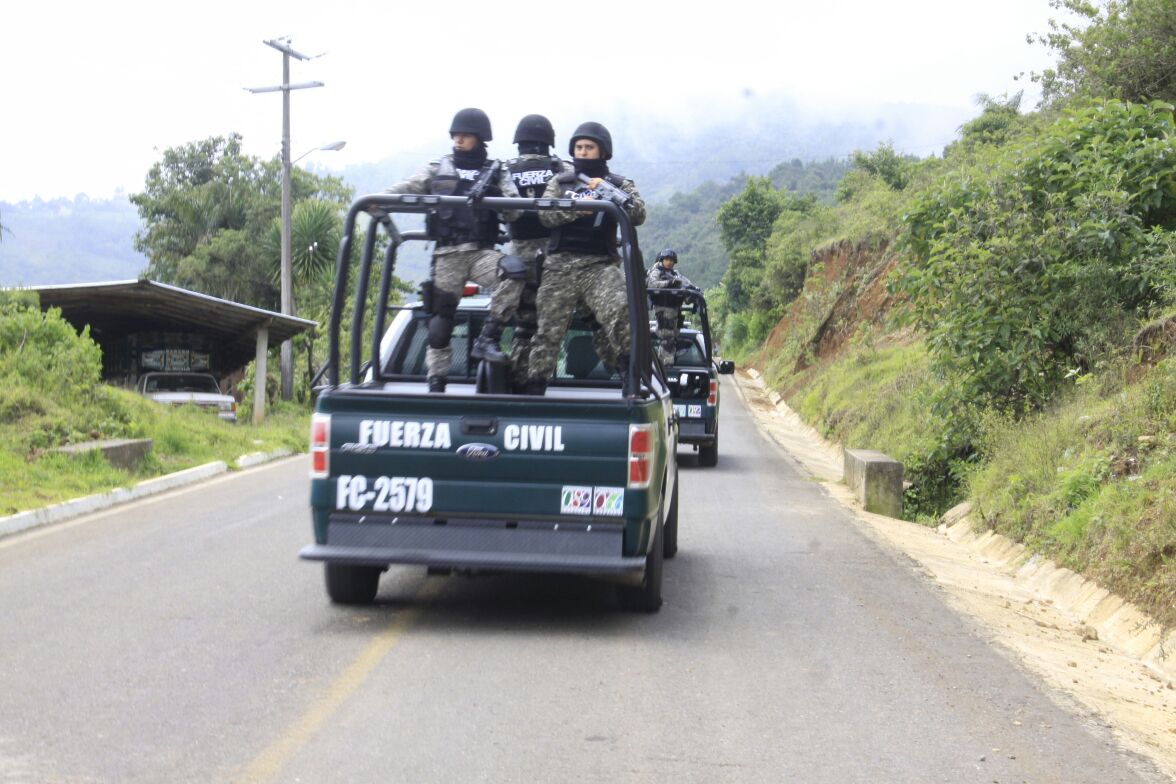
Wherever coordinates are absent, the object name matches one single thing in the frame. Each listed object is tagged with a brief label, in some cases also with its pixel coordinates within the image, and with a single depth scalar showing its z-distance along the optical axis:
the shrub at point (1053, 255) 13.12
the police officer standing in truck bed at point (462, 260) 7.49
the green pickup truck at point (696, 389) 17.11
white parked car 21.25
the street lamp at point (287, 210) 28.23
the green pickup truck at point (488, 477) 6.66
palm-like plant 31.22
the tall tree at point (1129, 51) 19.30
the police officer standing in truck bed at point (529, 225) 7.65
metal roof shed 19.78
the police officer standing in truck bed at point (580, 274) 7.48
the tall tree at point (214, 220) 43.59
